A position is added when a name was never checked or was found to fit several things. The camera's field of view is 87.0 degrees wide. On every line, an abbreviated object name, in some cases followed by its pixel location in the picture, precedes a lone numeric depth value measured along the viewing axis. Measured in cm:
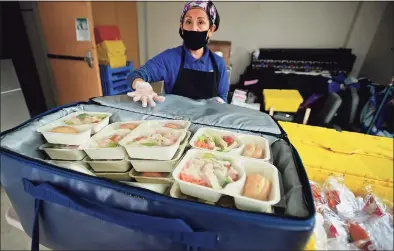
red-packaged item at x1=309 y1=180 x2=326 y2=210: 52
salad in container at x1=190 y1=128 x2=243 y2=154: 57
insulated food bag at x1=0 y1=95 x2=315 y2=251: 38
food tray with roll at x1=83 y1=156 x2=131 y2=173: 57
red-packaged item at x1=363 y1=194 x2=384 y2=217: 43
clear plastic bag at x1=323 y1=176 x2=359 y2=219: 48
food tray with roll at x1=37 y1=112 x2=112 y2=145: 60
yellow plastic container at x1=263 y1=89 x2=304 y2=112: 186
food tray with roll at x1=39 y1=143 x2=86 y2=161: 59
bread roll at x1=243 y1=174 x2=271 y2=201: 43
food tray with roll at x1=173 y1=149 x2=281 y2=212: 42
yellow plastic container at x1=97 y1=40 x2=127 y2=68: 210
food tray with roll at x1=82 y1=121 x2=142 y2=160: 57
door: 177
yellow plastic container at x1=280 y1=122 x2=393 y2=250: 42
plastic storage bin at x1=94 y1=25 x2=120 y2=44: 213
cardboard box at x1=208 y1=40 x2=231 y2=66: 227
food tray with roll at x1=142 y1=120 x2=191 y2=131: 67
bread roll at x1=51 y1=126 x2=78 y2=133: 61
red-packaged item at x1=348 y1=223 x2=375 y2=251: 38
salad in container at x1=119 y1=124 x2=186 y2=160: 53
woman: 95
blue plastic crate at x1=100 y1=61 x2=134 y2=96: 212
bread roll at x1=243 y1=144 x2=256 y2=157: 55
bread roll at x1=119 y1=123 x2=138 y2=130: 67
